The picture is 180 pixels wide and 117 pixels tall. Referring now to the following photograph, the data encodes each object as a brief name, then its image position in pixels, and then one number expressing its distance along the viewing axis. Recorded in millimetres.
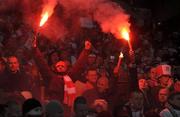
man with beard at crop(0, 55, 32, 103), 13765
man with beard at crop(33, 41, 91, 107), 14528
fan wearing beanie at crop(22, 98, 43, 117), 10862
